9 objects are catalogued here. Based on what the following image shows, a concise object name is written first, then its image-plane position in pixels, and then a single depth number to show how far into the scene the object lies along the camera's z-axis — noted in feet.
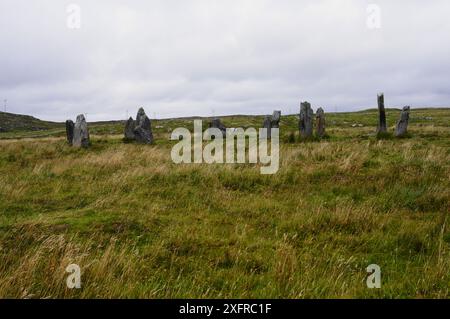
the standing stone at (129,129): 95.81
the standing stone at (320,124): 88.19
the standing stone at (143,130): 90.17
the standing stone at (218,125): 112.78
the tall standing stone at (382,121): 83.51
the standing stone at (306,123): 84.84
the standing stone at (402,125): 82.23
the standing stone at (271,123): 97.66
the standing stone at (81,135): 83.75
